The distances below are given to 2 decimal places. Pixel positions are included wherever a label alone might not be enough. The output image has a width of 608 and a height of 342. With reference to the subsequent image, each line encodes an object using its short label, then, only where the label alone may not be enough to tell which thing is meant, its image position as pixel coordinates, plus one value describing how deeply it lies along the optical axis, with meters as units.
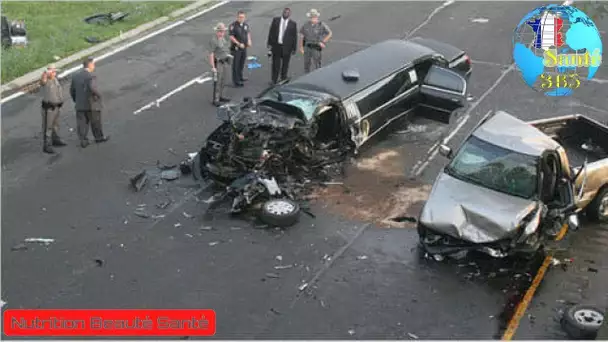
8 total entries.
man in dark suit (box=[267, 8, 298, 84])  16.75
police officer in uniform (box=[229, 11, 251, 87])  16.91
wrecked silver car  10.30
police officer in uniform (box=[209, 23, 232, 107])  16.03
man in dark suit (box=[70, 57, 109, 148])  14.04
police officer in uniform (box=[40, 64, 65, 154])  14.01
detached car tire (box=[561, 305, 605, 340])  9.07
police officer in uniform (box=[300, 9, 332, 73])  16.89
